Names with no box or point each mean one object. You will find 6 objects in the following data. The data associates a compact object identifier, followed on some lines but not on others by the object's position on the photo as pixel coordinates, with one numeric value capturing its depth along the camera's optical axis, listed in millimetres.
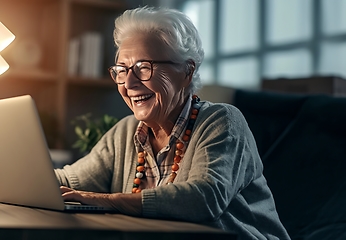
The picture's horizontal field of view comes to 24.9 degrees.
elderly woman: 1592
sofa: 2063
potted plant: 2617
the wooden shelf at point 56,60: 3586
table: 1183
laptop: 1379
